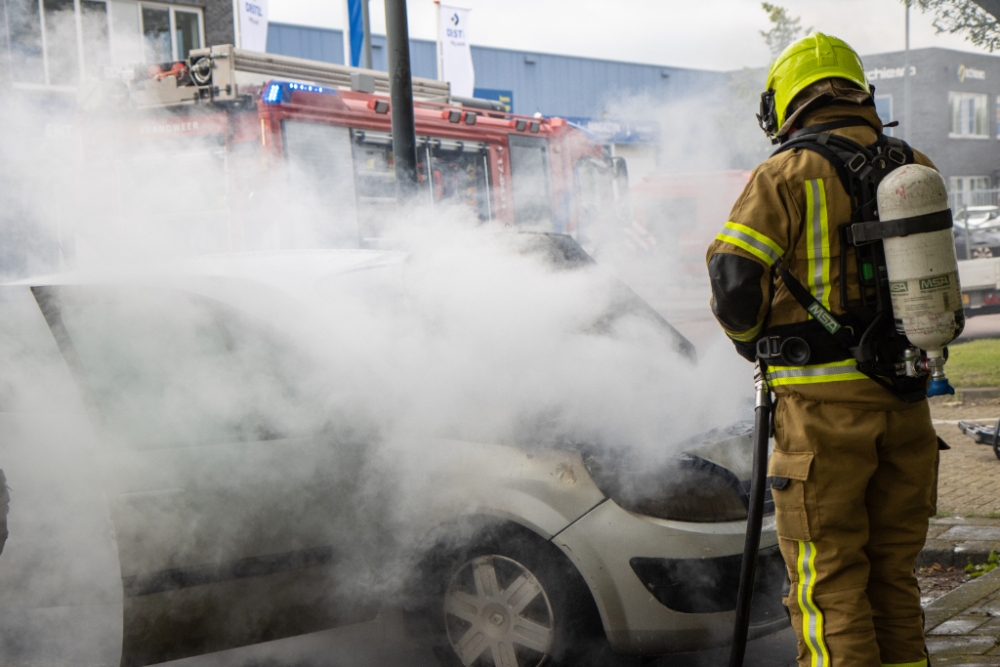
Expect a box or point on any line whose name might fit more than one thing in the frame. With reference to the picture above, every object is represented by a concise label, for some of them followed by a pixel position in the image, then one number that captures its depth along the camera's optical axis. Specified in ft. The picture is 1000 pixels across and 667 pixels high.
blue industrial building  47.33
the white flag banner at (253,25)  35.06
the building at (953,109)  97.81
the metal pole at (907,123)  74.21
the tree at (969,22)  21.47
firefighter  7.76
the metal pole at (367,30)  34.63
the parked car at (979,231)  42.78
